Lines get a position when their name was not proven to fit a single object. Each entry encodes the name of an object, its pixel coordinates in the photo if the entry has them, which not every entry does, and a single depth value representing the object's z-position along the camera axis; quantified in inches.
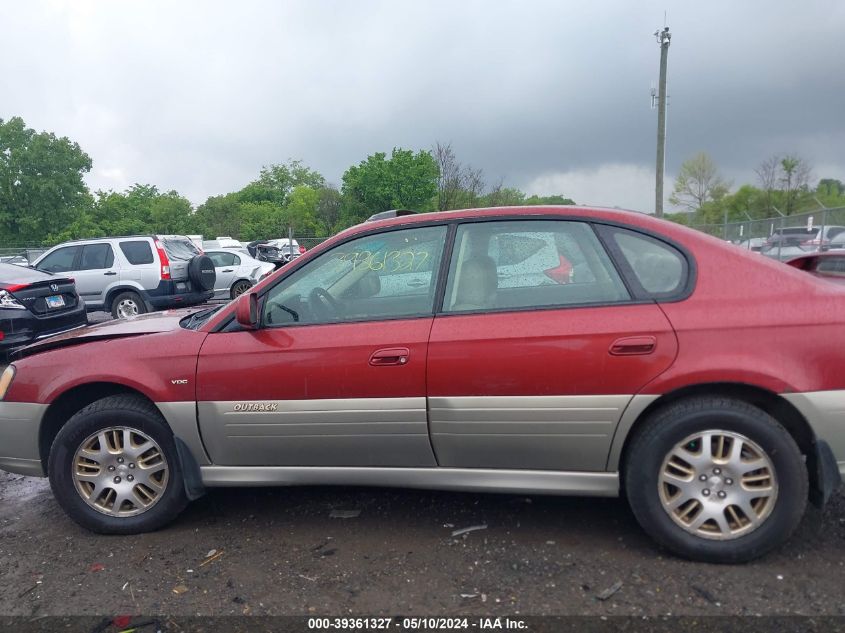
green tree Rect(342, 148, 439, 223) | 1628.9
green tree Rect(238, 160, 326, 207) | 3415.4
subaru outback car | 110.5
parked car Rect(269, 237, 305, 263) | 1090.4
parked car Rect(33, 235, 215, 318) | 501.4
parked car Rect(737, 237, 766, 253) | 752.5
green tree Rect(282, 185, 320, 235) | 2129.2
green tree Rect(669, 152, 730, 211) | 1988.2
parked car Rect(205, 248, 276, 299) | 699.4
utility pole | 874.1
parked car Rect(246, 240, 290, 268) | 798.5
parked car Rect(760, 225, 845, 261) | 625.9
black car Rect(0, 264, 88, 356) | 320.5
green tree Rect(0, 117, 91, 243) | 2181.3
